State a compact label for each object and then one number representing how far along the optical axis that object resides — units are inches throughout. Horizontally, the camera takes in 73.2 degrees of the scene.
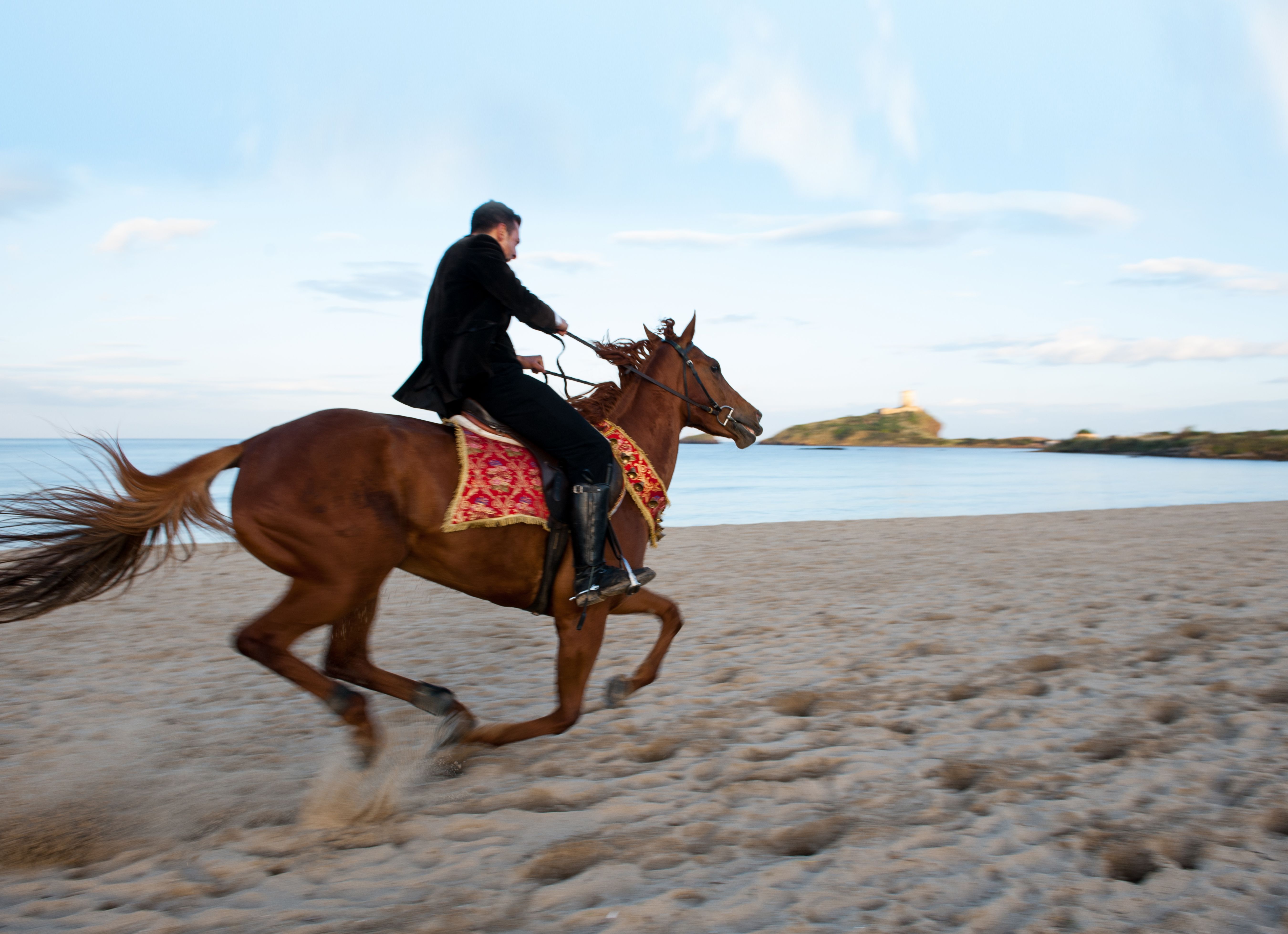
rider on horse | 155.4
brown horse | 141.4
